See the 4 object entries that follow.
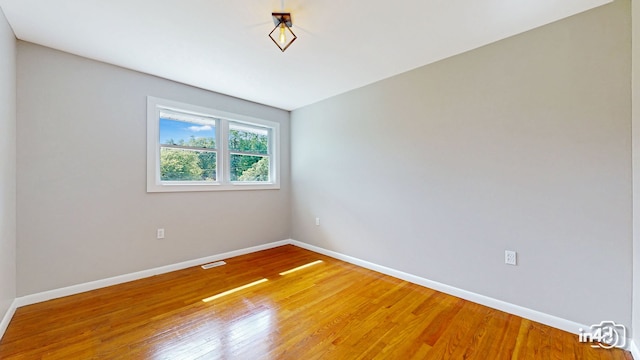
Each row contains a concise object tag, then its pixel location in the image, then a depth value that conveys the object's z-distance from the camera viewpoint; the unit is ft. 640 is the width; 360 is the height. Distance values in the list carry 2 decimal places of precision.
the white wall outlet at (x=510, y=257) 7.07
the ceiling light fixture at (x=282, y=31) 6.02
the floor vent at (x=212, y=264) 10.64
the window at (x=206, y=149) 10.02
